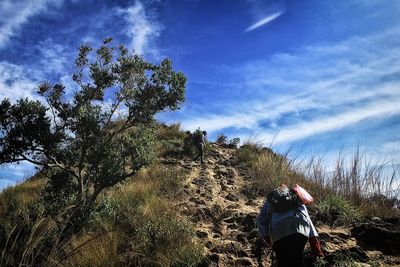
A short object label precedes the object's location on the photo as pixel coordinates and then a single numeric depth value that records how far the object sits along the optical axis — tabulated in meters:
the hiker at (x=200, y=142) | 15.83
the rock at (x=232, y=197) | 11.92
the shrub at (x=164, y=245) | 7.14
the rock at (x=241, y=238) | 8.62
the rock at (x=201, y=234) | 8.92
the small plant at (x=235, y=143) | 19.20
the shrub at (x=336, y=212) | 9.28
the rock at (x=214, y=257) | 7.56
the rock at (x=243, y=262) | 7.47
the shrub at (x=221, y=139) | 20.14
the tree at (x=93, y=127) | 8.83
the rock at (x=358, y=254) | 7.04
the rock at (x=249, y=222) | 9.31
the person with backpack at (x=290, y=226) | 5.50
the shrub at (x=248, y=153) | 15.81
